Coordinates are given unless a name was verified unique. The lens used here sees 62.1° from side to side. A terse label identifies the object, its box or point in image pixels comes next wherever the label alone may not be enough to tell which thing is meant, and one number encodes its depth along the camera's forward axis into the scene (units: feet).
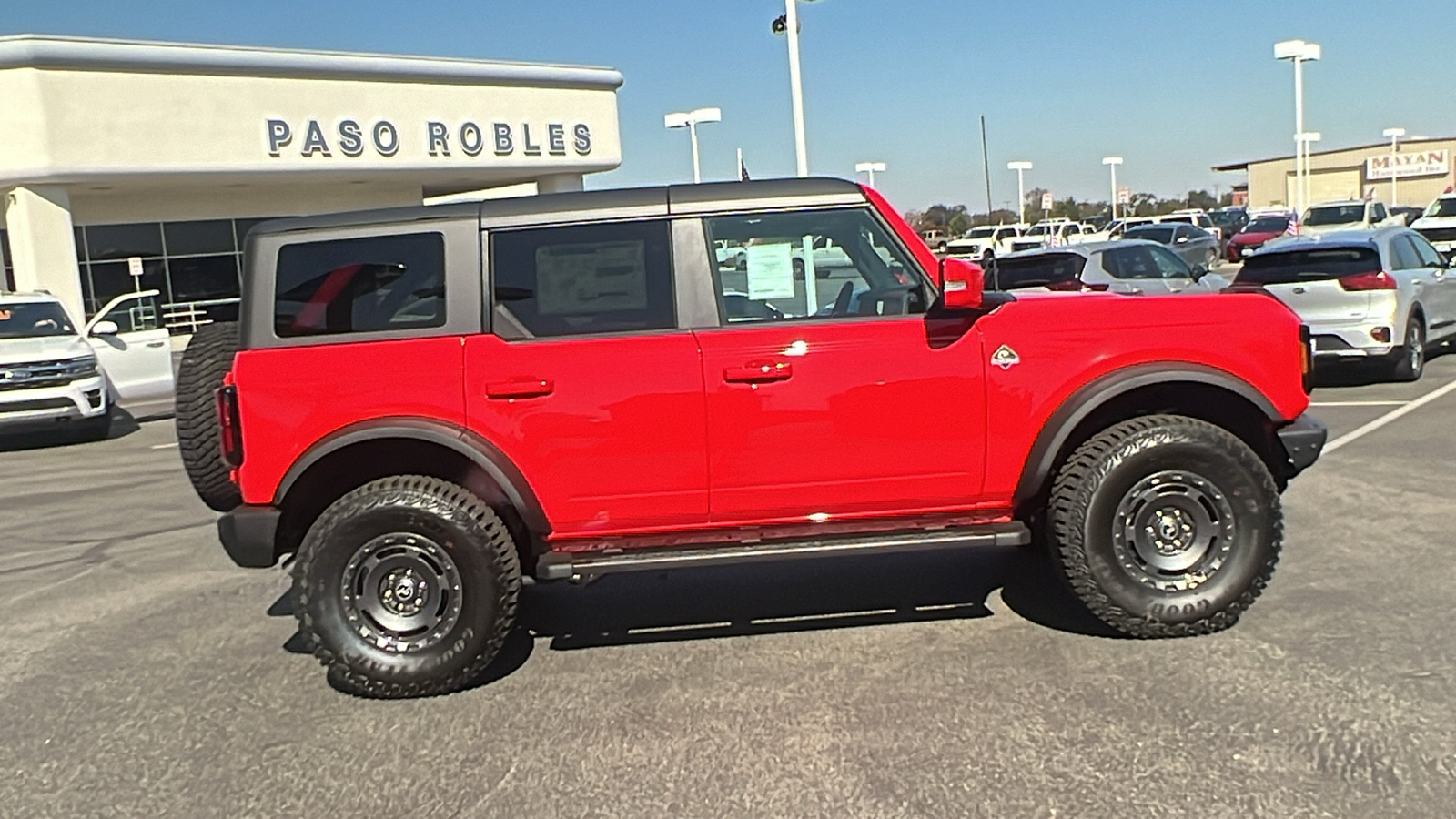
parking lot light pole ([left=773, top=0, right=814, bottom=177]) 58.08
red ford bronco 15.61
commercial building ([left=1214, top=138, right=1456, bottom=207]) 265.34
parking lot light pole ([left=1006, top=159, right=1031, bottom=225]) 199.60
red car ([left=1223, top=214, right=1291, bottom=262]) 116.98
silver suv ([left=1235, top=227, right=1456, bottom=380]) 38.01
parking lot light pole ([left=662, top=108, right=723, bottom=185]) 88.74
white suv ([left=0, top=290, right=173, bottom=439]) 43.39
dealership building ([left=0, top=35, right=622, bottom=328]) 77.30
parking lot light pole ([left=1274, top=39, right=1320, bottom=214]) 123.13
